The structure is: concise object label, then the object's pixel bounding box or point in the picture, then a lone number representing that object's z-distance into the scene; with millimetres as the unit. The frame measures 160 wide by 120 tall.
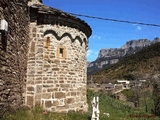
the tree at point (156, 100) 25519
